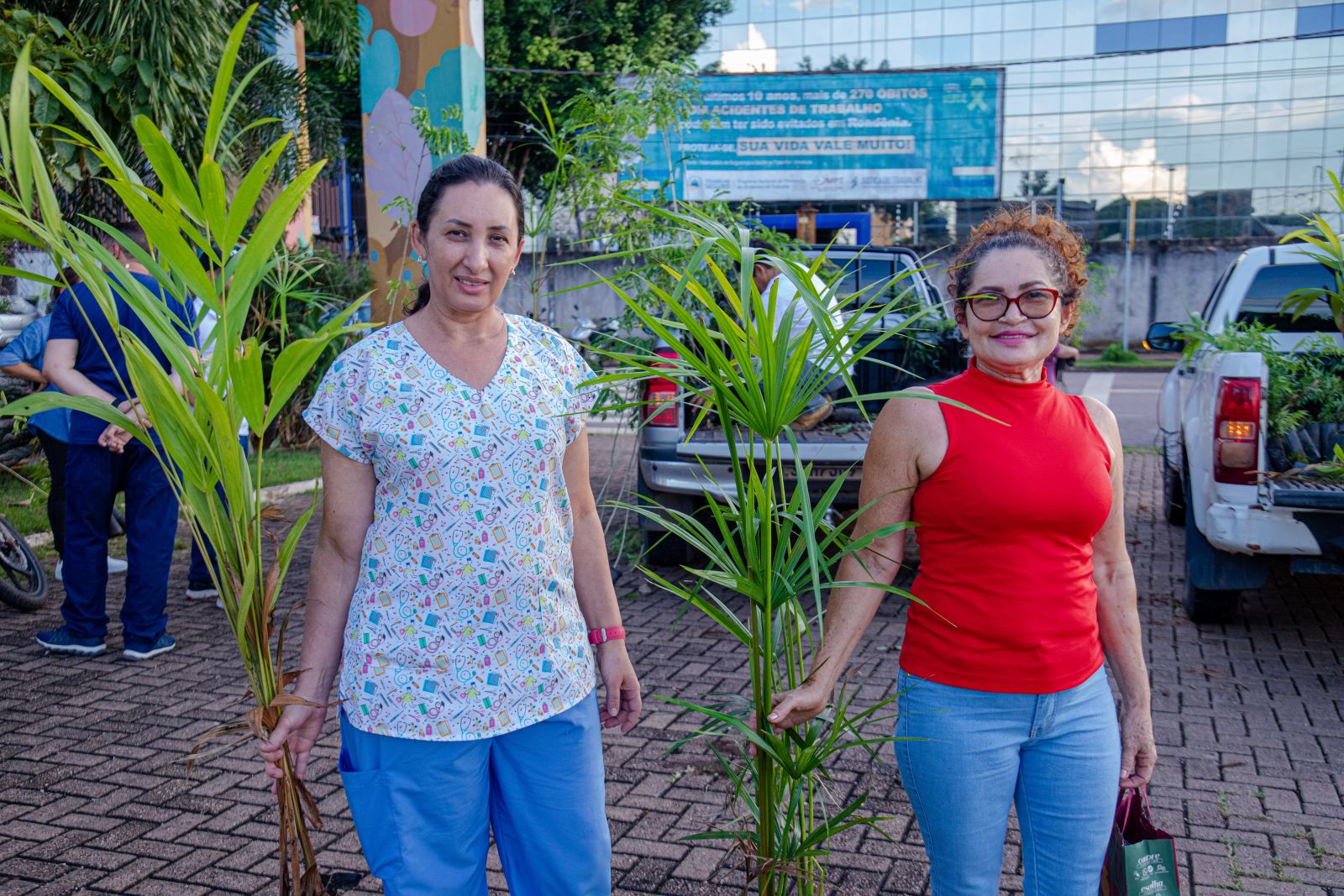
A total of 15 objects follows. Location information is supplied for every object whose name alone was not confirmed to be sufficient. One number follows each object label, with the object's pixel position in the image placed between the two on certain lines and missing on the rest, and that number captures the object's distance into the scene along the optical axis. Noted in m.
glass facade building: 30.33
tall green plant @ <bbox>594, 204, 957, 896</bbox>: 1.98
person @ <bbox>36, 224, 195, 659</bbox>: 5.36
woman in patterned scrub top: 2.17
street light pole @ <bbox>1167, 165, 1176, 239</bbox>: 29.30
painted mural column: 8.76
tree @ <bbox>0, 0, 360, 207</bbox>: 5.76
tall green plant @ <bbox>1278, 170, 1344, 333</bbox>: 4.71
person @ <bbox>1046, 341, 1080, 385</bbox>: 8.08
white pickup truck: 5.20
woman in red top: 2.23
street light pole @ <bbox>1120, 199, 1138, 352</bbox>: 26.39
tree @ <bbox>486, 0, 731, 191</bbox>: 21.33
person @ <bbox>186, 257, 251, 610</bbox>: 6.66
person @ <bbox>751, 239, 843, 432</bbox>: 6.68
